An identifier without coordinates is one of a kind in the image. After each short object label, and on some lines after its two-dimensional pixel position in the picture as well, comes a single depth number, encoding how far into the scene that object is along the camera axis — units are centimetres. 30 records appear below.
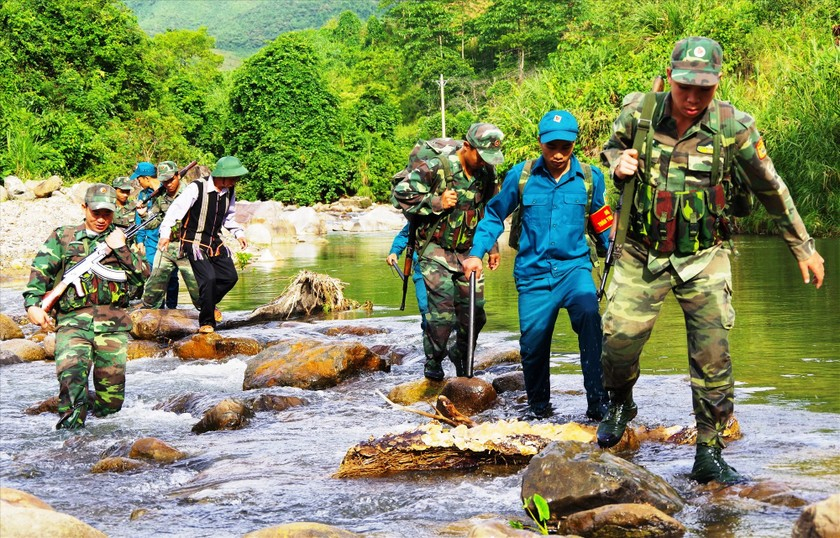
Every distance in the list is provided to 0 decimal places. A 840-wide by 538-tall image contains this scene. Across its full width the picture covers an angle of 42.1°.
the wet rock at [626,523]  476
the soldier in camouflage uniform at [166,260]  1296
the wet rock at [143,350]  1203
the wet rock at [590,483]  502
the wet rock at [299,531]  470
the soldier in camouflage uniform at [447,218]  827
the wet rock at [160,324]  1283
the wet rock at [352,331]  1291
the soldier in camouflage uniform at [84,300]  780
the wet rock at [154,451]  702
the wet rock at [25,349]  1208
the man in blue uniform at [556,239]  686
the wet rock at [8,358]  1184
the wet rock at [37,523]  430
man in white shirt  1191
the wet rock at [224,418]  798
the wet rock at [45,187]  3309
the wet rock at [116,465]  683
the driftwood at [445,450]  623
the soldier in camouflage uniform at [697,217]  518
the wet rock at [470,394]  779
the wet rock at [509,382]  845
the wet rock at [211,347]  1171
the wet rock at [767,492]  507
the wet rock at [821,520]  404
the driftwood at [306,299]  1484
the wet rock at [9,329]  1357
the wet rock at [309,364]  959
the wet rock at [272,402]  864
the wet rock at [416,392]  846
